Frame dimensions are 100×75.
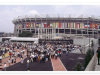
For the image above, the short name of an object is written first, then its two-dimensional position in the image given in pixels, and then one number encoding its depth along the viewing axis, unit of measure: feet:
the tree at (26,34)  157.85
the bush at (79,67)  22.34
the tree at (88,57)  32.45
